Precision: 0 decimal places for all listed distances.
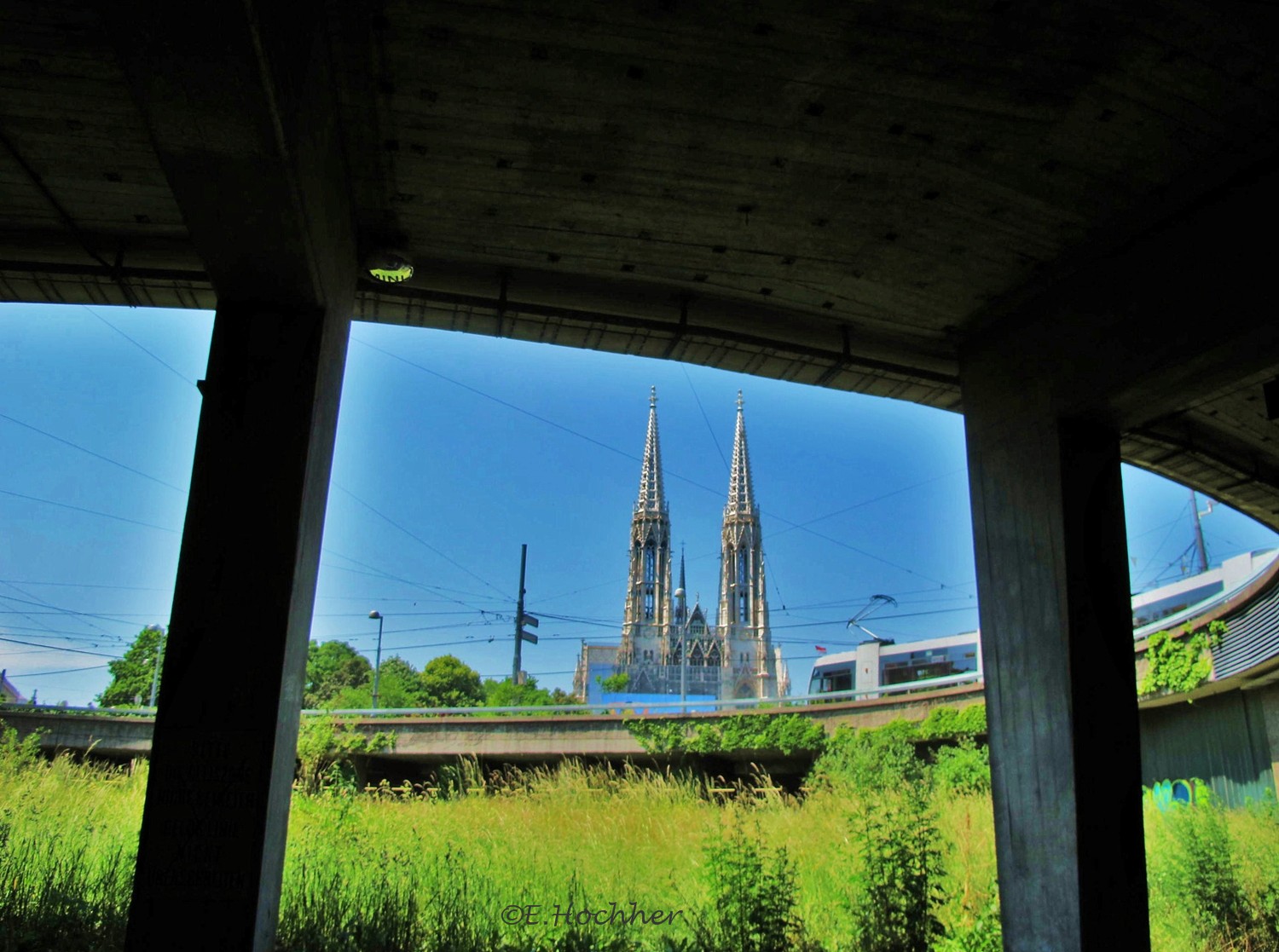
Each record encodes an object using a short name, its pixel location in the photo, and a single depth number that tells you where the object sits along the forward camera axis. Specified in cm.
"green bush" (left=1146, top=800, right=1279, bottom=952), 791
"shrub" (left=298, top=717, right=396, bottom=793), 1339
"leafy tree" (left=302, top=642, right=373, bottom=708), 7362
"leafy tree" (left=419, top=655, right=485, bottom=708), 7262
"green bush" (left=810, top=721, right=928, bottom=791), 1320
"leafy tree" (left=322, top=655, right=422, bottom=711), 5528
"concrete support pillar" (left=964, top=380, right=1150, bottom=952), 590
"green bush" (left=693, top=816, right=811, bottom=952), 629
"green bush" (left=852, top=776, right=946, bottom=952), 651
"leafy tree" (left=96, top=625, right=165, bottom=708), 5600
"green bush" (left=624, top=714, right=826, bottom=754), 2370
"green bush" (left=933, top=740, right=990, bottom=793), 1908
